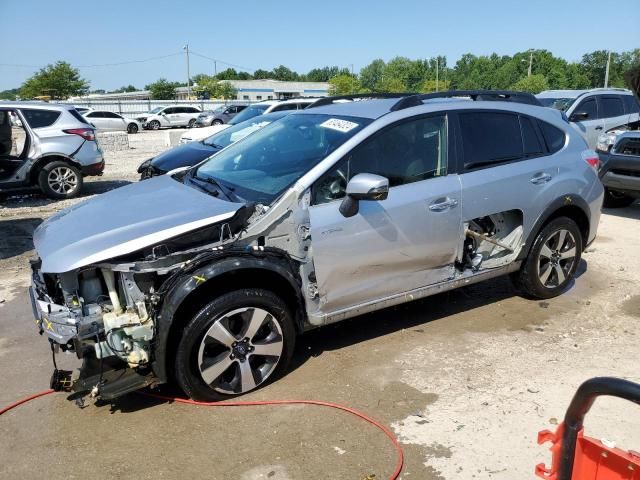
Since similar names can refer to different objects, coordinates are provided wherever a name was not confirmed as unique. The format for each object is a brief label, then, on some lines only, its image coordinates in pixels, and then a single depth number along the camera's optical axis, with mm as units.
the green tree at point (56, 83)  54125
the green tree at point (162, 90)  75500
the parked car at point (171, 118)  35719
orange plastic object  1758
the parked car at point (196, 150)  8586
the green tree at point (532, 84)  71125
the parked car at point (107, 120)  29359
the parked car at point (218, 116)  29172
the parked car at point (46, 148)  9789
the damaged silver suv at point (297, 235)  3223
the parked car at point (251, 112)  13297
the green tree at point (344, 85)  65469
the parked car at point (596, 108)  11875
